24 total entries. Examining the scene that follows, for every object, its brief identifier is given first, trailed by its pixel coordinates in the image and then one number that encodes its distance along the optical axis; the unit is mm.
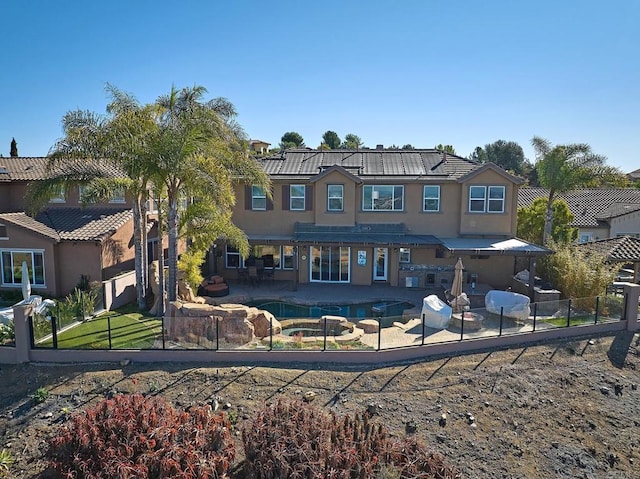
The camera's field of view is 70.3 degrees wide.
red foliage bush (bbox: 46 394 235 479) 9562
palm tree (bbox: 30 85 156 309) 17156
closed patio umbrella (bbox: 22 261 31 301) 17506
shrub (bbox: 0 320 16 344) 15039
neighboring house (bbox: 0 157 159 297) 20922
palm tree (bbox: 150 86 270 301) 16609
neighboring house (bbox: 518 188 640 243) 35031
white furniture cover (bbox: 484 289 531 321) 16719
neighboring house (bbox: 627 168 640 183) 76500
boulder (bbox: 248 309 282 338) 16547
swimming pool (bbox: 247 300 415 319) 20781
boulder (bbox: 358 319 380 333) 16078
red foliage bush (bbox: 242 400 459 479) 9570
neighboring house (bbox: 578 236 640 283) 22016
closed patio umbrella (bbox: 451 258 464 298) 19328
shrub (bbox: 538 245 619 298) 19516
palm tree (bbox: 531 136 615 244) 28422
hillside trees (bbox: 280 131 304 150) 89250
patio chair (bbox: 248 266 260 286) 25500
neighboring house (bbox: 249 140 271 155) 56312
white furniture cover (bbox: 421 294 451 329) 16562
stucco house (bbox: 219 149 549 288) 25281
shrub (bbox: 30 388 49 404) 12806
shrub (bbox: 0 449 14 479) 10448
